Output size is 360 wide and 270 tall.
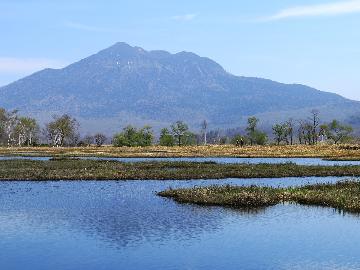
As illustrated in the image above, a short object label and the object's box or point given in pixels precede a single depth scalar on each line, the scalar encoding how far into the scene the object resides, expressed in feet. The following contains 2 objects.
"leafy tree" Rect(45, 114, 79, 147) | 633.61
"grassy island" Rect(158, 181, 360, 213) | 148.05
